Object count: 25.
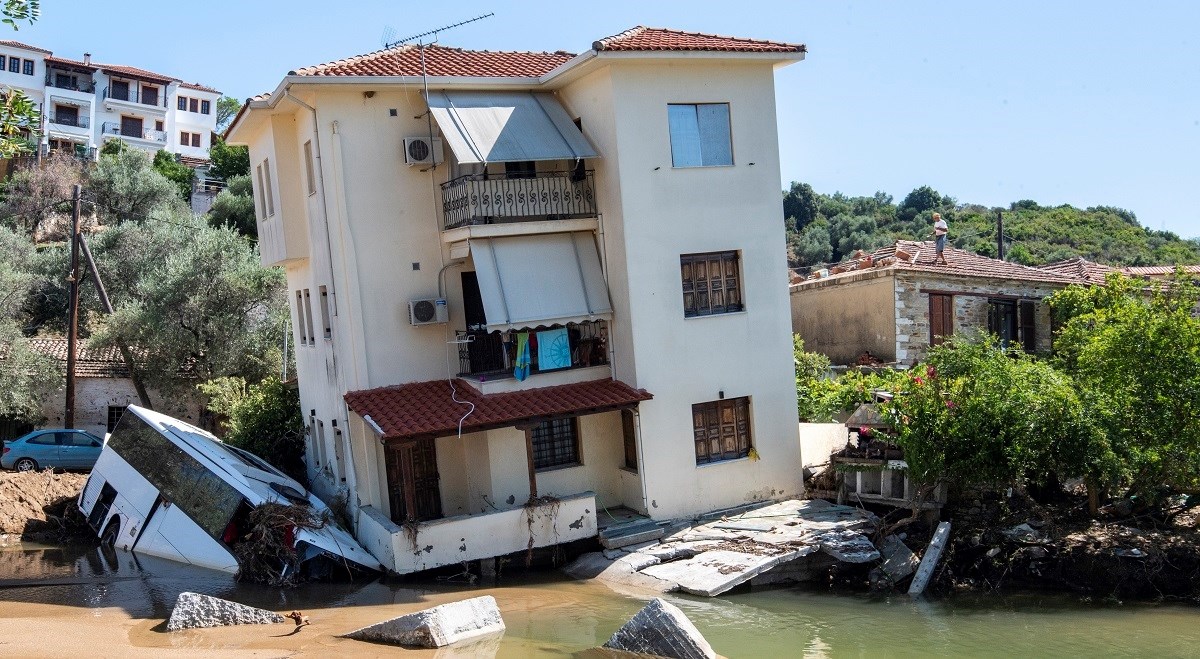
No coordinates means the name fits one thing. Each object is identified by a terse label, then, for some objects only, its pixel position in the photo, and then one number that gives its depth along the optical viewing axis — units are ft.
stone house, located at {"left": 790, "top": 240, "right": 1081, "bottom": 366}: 87.40
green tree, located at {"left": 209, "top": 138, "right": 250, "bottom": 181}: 208.85
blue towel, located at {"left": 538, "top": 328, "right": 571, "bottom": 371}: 66.28
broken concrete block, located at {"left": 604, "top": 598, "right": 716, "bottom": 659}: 43.45
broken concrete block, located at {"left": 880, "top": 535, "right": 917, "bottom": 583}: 57.47
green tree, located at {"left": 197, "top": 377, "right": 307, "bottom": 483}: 81.51
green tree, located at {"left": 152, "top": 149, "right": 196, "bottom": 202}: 197.16
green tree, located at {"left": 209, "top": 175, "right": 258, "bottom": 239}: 170.91
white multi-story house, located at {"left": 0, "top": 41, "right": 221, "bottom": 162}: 230.07
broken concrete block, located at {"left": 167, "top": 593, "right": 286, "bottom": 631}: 47.26
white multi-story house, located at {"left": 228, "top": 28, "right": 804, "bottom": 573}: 63.62
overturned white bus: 61.77
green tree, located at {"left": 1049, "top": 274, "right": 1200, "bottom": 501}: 57.26
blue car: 92.63
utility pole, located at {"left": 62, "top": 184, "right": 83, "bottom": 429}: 99.91
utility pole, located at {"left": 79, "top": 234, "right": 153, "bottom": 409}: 105.91
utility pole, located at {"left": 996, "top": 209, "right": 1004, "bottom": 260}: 142.72
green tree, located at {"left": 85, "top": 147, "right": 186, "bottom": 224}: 164.86
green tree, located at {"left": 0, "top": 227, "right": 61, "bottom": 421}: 98.53
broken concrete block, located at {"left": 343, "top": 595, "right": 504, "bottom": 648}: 45.65
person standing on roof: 90.94
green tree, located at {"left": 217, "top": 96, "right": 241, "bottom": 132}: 301.22
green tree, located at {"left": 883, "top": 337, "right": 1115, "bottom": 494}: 57.06
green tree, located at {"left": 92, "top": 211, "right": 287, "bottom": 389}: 103.35
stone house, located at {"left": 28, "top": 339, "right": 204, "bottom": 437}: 106.32
